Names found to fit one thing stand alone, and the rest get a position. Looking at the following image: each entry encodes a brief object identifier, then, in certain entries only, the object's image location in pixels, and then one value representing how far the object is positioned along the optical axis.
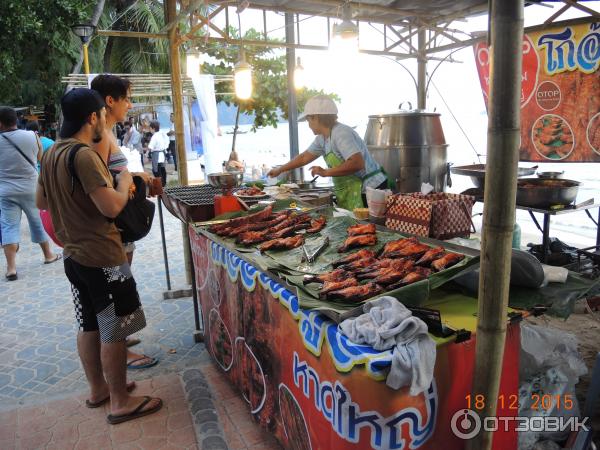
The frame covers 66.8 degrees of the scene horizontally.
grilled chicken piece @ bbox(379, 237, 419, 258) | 2.79
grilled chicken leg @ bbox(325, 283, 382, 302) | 2.15
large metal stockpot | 7.45
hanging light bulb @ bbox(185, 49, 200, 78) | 8.29
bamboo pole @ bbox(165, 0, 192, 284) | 5.57
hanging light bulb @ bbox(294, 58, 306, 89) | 9.56
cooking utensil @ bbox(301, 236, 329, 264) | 2.92
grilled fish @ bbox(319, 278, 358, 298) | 2.22
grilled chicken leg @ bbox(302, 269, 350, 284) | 2.43
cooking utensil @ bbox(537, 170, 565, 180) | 5.74
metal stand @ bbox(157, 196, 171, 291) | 5.48
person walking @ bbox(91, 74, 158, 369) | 3.37
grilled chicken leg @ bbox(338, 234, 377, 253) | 3.01
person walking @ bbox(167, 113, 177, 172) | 19.58
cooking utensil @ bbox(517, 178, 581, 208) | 4.75
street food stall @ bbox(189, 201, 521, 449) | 1.82
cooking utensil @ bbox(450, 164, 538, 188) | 5.47
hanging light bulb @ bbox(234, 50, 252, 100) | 6.53
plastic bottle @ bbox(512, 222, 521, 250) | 4.52
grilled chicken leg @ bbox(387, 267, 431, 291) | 2.22
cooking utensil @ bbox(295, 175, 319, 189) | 5.71
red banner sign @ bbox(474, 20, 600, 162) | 5.27
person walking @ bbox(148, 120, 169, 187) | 16.06
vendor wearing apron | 4.83
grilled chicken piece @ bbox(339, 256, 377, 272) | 2.61
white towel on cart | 1.71
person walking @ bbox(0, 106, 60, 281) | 6.67
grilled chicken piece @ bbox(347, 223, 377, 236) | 3.16
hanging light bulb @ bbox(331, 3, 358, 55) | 5.57
